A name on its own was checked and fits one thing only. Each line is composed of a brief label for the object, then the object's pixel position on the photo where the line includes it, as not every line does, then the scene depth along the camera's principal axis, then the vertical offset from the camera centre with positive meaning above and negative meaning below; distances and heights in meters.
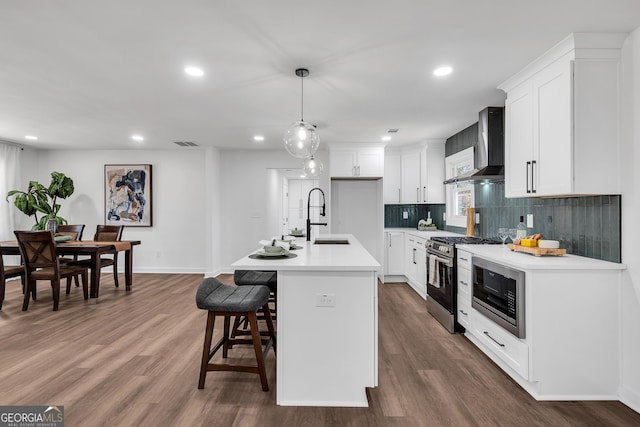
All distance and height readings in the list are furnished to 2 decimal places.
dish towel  3.81 -0.64
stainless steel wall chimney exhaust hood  3.49 +0.73
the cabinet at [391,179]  5.96 +0.66
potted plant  5.58 +0.33
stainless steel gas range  3.47 -0.68
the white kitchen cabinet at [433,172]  5.45 +0.72
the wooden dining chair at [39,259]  4.05 -0.53
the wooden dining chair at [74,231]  5.34 -0.24
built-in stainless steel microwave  2.36 -0.61
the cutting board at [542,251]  2.58 -0.27
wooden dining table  4.48 -0.46
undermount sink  3.63 -0.28
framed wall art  6.45 +0.40
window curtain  5.80 +0.62
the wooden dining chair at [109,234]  5.35 -0.30
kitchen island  2.15 -0.76
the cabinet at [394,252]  5.74 -0.61
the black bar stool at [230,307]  2.19 -0.59
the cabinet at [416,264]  4.71 -0.72
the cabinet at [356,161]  5.75 +0.94
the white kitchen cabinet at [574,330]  2.23 -0.76
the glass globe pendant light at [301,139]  2.73 +0.64
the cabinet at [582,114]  2.30 +0.72
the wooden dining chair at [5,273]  4.13 -0.72
